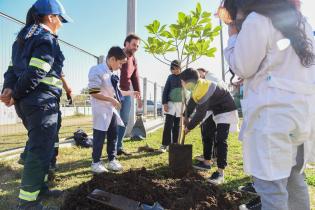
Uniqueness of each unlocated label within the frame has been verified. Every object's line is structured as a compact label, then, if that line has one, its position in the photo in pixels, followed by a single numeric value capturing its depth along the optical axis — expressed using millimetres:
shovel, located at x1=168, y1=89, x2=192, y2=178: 2745
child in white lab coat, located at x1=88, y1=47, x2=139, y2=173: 2820
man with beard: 3554
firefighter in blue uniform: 1741
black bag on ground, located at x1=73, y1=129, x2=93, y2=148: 4158
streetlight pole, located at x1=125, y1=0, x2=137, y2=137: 5552
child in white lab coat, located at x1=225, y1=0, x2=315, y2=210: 1150
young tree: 3076
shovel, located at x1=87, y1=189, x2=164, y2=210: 1556
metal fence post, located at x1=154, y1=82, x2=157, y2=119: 10359
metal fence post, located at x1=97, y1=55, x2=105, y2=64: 5307
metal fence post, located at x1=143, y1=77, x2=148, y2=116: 8759
